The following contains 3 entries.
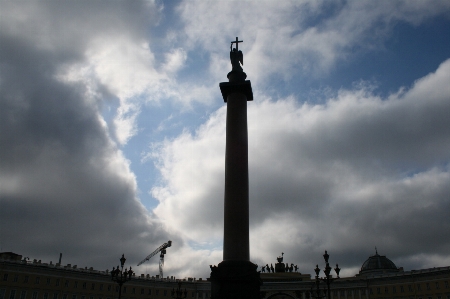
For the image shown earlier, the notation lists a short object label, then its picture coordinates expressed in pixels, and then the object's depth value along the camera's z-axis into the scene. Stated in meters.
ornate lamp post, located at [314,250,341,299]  32.74
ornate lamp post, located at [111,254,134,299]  33.91
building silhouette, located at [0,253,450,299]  77.31
